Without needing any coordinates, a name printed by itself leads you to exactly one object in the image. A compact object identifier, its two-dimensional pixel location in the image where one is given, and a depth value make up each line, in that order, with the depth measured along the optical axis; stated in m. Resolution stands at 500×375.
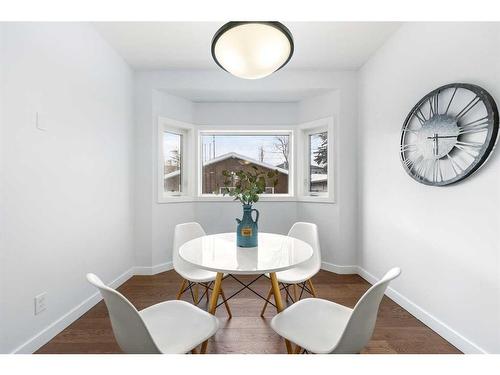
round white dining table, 1.24
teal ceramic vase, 1.64
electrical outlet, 1.59
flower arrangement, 1.64
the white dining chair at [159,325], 0.87
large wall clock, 1.41
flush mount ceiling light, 1.13
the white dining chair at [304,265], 1.83
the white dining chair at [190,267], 1.87
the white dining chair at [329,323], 0.93
